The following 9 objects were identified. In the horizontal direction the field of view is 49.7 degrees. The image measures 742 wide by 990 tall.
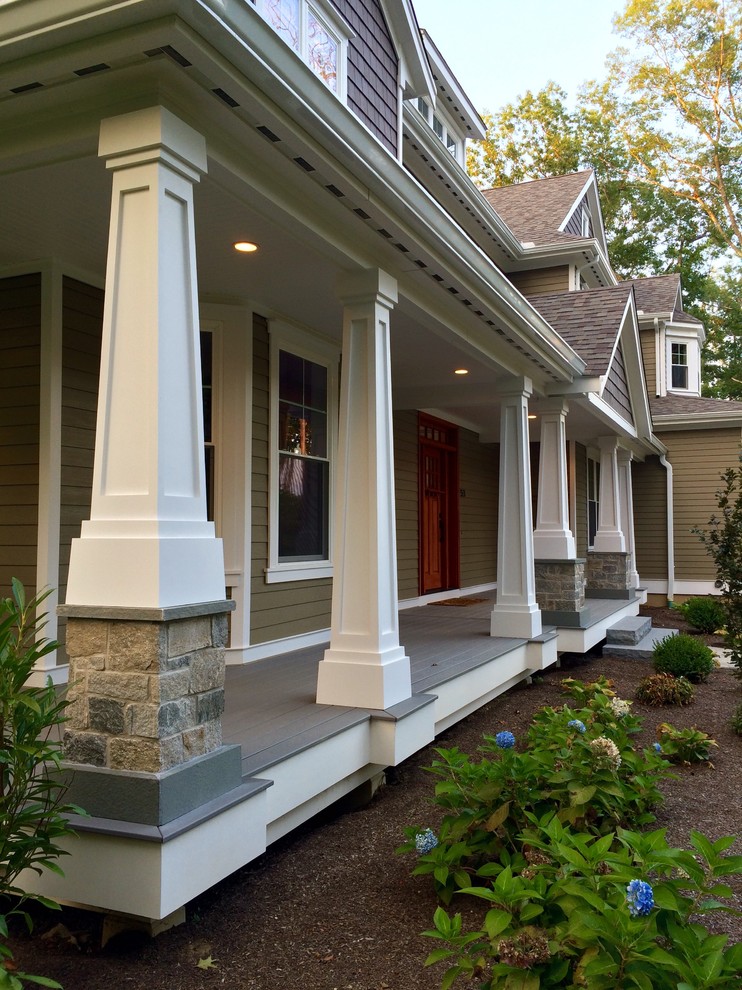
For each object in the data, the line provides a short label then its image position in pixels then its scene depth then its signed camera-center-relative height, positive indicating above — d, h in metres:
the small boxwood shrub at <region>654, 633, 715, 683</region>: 8.09 -1.27
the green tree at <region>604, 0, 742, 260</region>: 22.98 +13.10
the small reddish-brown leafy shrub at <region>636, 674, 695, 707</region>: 7.05 -1.39
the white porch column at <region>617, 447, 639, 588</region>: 14.38 +0.59
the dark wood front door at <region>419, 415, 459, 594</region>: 10.69 +0.42
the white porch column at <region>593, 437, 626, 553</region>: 12.30 +0.46
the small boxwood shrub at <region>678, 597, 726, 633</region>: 12.00 -1.23
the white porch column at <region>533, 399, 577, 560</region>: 8.61 +0.46
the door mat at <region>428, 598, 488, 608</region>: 10.82 -0.90
